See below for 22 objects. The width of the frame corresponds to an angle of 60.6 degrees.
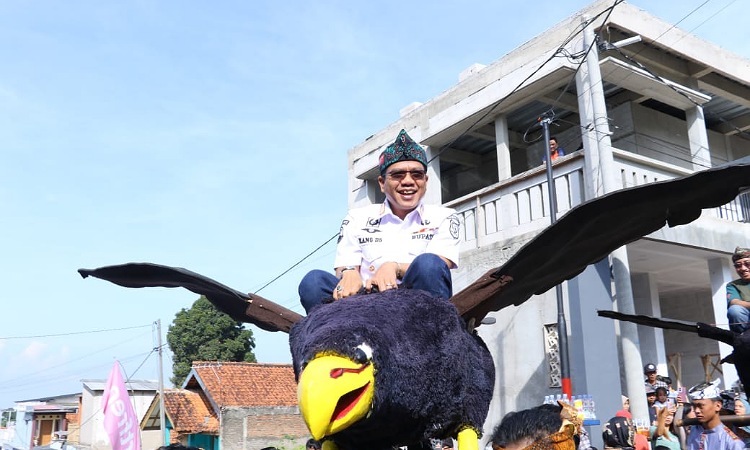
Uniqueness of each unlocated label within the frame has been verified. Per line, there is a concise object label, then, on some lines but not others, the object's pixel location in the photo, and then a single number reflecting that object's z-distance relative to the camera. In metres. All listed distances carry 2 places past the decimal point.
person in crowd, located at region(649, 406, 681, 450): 6.41
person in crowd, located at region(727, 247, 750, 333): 3.37
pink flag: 8.33
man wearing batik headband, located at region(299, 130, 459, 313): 2.63
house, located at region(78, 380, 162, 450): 32.28
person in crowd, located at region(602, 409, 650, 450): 6.25
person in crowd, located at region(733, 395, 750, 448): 4.82
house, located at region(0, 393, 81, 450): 38.50
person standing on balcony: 10.85
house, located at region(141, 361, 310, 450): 20.66
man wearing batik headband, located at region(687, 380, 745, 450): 4.56
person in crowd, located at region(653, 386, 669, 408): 8.17
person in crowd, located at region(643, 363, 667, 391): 8.94
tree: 34.69
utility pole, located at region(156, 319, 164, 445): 20.49
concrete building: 9.53
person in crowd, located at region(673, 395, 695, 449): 5.23
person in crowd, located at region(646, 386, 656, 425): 8.80
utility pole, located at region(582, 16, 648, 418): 9.38
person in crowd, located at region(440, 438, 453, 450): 6.33
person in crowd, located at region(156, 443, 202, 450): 3.88
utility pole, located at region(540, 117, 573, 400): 8.58
